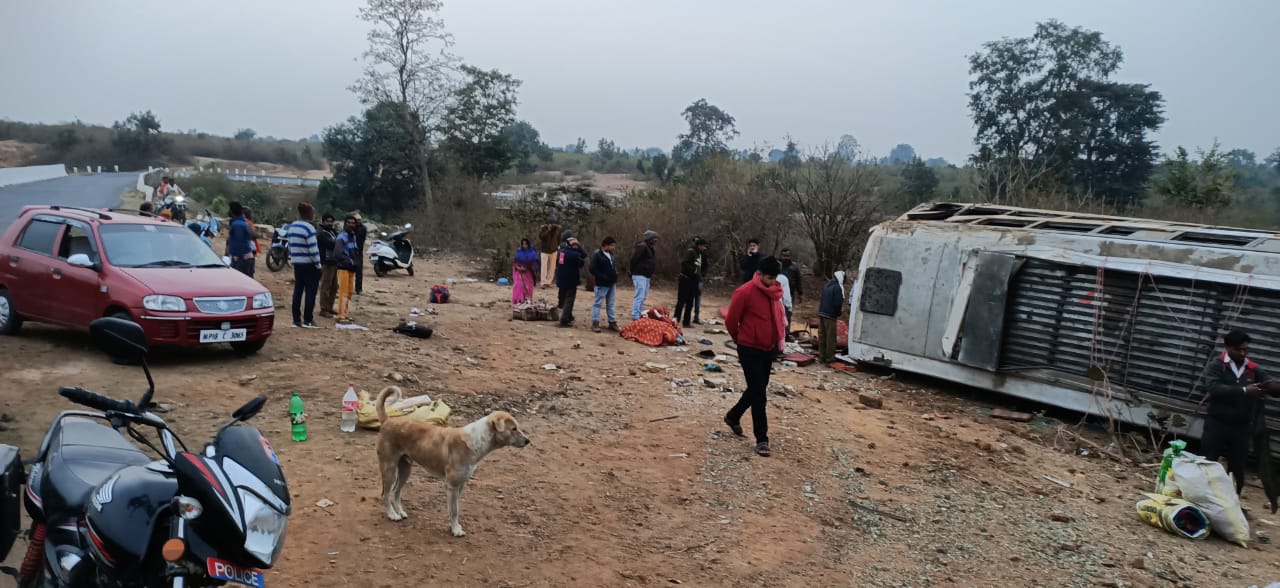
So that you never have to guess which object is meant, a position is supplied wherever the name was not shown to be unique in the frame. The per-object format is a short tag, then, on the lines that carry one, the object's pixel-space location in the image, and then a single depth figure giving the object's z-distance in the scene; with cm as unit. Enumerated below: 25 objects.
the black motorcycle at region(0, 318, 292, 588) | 230
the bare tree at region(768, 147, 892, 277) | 1806
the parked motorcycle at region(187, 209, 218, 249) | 1361
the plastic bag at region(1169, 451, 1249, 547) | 592
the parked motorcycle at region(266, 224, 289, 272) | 1614
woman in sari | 1344
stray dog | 462
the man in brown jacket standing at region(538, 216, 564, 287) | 1781
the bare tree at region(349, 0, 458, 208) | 3095
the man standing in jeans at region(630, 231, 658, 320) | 1284
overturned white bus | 805
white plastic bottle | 634
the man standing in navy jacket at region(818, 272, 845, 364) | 1134
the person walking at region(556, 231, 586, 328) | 1230
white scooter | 1800
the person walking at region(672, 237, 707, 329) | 1323
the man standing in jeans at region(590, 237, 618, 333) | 1209
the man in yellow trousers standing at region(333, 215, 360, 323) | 1067
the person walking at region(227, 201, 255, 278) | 1134
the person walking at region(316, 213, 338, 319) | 1064
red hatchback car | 743
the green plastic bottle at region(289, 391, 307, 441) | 595
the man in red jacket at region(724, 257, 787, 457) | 673
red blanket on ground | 1177
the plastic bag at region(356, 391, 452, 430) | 620
